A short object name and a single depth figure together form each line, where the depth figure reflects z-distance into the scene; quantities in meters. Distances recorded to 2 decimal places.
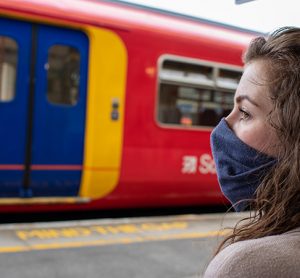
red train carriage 4.93
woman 0.79
